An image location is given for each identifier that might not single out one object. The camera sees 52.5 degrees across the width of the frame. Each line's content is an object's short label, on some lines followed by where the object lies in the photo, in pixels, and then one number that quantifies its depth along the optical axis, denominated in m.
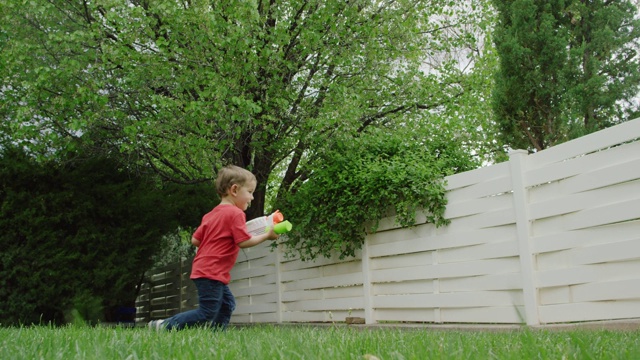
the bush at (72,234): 9.22
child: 5.38
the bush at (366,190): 6.78
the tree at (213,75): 8.22
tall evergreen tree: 8.72
